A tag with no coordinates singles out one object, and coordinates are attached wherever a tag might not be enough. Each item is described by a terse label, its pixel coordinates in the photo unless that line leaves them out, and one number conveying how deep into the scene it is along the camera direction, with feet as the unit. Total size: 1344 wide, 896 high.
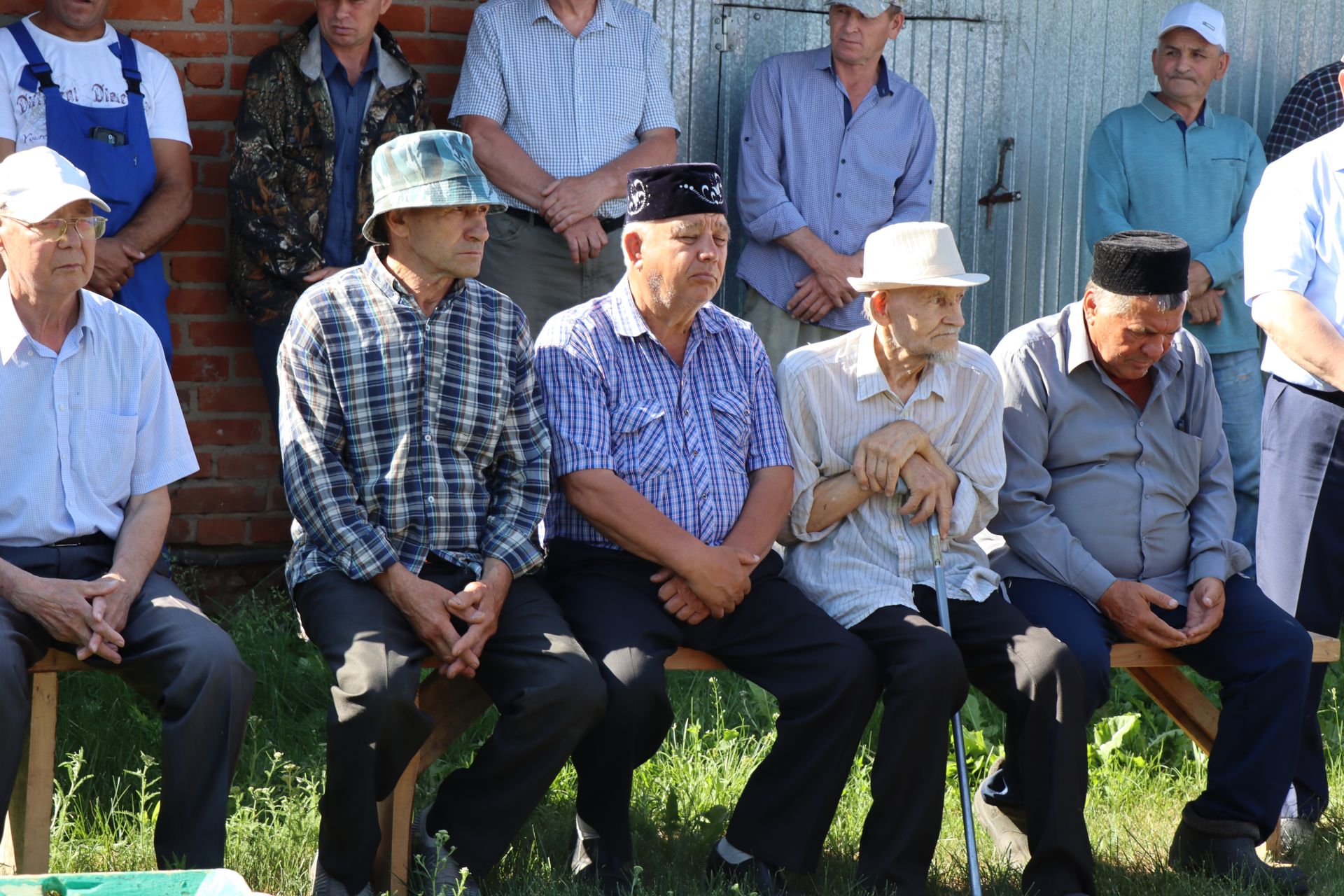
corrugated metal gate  20.26
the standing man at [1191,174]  19.95
